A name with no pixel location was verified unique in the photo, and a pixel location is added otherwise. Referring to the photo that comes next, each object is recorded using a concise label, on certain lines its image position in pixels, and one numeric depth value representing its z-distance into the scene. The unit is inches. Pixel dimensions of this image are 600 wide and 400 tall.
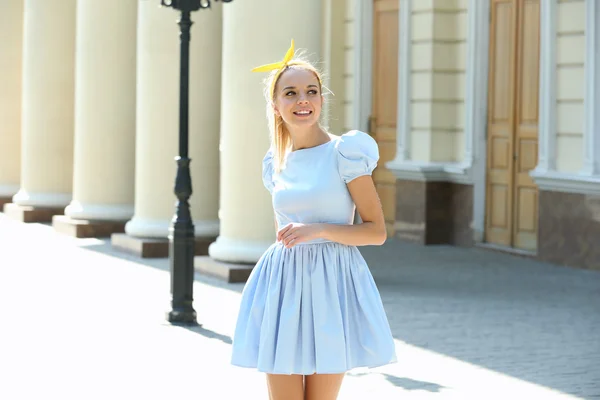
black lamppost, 432.5
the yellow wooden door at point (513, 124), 621.9
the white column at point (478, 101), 655.8
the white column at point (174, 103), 611.2
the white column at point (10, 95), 904.3
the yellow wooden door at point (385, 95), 726.5
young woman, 202.8
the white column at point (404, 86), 696.4
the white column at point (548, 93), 589.3
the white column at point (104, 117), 706.2
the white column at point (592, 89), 563.2
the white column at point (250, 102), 518.9
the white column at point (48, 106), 807.7
